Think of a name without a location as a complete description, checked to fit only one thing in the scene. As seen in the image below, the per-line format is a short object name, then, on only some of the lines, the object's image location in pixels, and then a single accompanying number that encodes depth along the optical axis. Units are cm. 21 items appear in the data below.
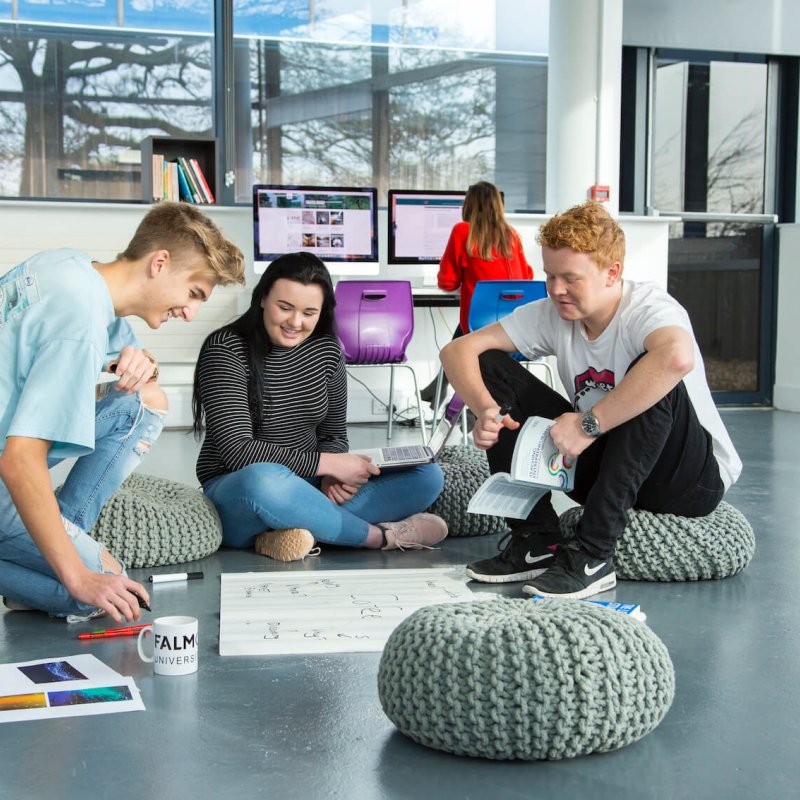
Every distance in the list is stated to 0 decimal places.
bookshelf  561
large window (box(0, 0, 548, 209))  601
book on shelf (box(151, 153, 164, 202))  556
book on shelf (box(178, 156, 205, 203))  562
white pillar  600
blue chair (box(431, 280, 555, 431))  452
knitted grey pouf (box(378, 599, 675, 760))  144
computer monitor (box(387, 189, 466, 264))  566
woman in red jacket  493
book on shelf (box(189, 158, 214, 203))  565
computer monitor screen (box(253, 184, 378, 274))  548
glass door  675
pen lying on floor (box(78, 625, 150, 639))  196
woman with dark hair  262
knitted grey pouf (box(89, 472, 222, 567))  255
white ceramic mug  174
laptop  272
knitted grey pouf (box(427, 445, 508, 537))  294
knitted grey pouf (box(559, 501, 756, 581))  240
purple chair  472
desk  532
